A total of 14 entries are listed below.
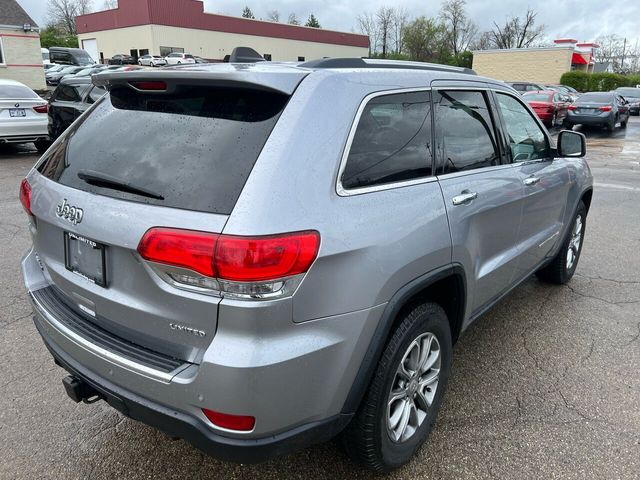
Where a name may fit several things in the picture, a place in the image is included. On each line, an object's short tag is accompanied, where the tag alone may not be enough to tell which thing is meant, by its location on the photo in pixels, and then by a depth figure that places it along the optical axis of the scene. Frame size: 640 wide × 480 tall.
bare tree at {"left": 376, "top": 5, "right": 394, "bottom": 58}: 92.09
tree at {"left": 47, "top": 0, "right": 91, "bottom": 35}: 87.00
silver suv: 1.82
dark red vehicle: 19.61
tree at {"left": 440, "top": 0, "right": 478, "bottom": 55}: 82.69
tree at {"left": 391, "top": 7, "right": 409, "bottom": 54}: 85.12
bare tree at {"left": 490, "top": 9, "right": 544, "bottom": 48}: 81.94
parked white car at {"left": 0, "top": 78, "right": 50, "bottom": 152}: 10.96
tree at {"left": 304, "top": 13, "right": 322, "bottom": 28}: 96.09
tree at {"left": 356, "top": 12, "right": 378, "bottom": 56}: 91.56
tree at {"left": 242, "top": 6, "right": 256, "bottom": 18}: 98.44
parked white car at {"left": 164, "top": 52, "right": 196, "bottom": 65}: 39.20
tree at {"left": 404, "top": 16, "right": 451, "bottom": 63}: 77.06
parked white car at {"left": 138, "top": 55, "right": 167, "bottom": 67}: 38.56
